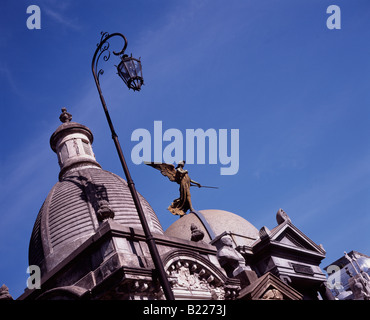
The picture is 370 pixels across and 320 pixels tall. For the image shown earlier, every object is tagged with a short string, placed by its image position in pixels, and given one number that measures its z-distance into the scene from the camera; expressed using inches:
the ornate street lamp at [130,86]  344.2
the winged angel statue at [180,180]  794.2
